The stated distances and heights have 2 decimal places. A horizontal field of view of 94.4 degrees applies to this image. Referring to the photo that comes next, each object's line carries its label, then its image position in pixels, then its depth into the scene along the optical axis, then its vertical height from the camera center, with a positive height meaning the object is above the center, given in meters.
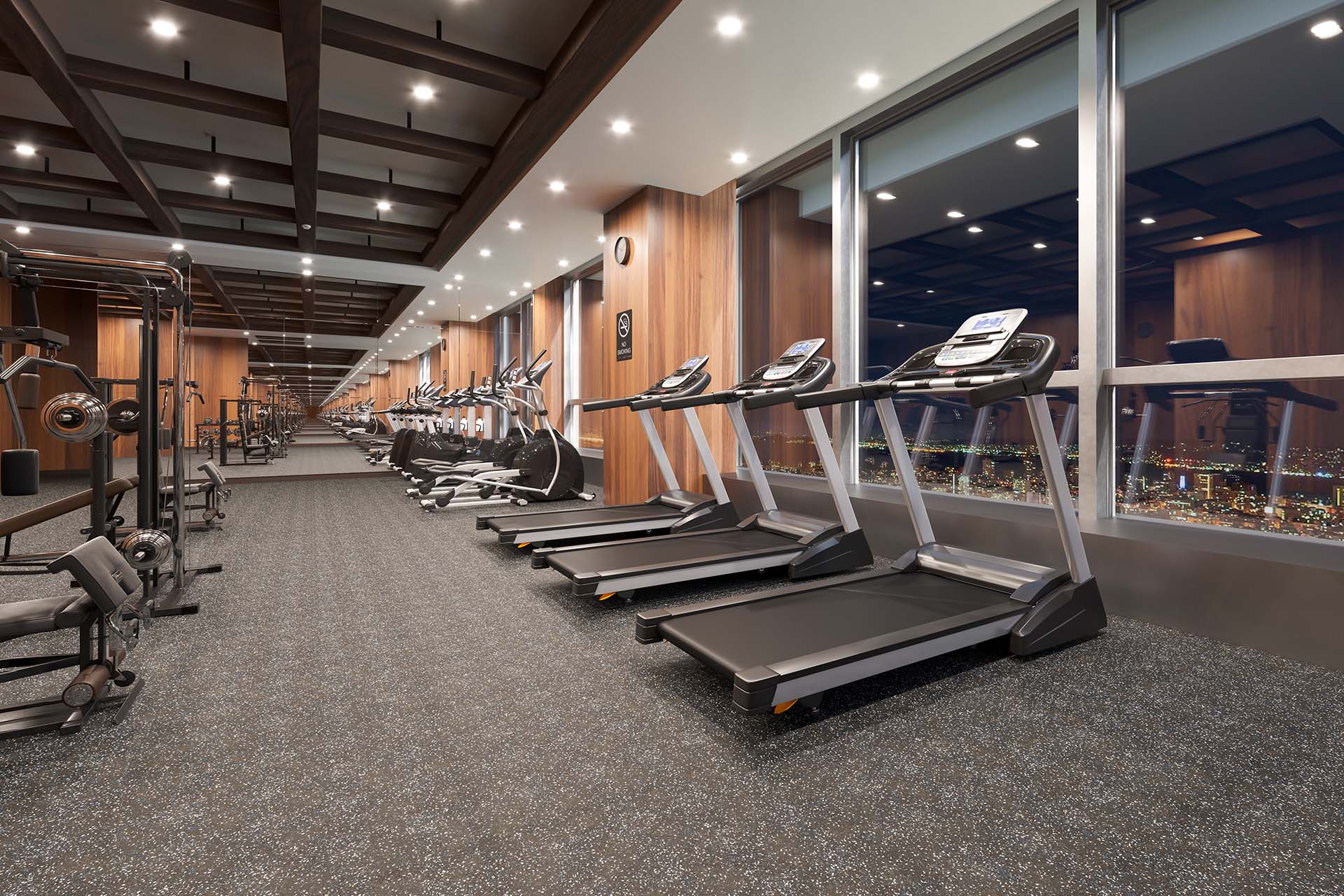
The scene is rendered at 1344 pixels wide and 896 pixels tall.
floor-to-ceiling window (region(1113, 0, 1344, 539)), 2.64 +0.85
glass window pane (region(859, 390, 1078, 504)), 3.69 +0.01
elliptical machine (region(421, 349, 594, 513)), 6.11 -0.30
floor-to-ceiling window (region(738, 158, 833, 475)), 5.09 +1.42
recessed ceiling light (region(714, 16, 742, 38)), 3.33 +2.28
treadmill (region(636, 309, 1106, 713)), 1.91 -0.62
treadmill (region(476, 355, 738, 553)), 4.06 -0.49
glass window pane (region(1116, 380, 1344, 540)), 2.64 -0.04
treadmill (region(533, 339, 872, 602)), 3.01 -0.56
